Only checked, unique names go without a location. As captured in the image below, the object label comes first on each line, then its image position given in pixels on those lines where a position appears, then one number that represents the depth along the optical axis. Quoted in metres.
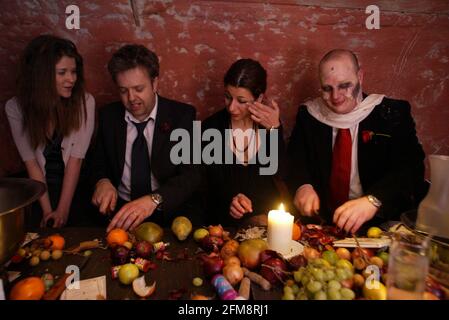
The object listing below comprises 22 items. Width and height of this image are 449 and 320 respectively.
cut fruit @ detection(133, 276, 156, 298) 1.24
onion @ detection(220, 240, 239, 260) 1.44
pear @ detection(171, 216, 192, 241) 1.64
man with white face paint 2.35
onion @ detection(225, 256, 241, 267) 1.35
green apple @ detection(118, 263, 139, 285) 1.30
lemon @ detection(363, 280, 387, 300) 1.16
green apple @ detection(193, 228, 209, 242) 1.62
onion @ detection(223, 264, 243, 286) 1.29
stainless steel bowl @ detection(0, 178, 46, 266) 1.20
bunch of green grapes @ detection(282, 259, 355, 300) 1.14
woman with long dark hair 2.44
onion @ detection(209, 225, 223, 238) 1.61
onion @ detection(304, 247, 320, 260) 1.40
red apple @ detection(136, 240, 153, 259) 1.46
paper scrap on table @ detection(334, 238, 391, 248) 1.50
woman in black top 2.55
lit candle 1.46
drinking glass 1.09
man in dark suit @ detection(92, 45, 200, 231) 2.37
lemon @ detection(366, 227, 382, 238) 1.62
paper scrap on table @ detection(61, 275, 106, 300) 1.21
